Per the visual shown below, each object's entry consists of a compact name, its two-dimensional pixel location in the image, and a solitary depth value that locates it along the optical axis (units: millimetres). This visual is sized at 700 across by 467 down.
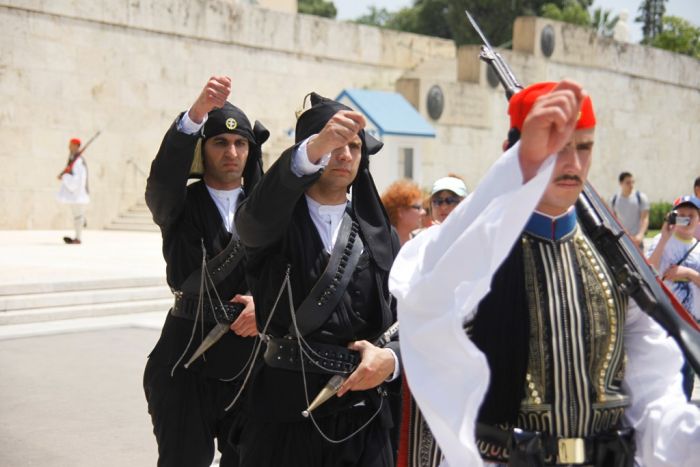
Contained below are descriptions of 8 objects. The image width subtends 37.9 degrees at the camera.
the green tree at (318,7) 62531
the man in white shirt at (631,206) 17031
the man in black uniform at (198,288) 4613
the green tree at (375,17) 74688
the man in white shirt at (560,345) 2609
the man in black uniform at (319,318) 3721
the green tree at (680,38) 48625
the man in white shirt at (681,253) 7461
